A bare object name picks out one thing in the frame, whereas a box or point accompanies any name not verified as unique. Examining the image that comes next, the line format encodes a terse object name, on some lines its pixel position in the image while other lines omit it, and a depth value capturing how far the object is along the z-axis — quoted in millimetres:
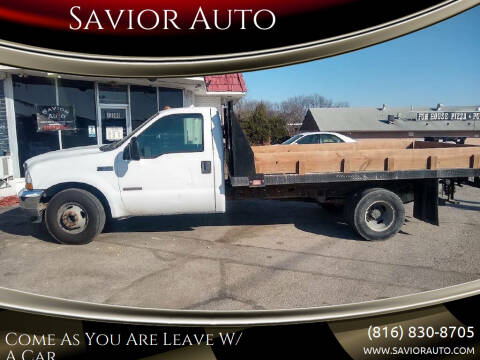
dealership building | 8234
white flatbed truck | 4531
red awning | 10211
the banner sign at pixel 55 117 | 8823
